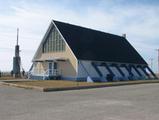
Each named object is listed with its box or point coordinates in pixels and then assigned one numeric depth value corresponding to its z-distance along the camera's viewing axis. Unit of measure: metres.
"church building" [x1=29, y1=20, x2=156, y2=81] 19.33
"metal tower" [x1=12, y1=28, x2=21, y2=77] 24.33
